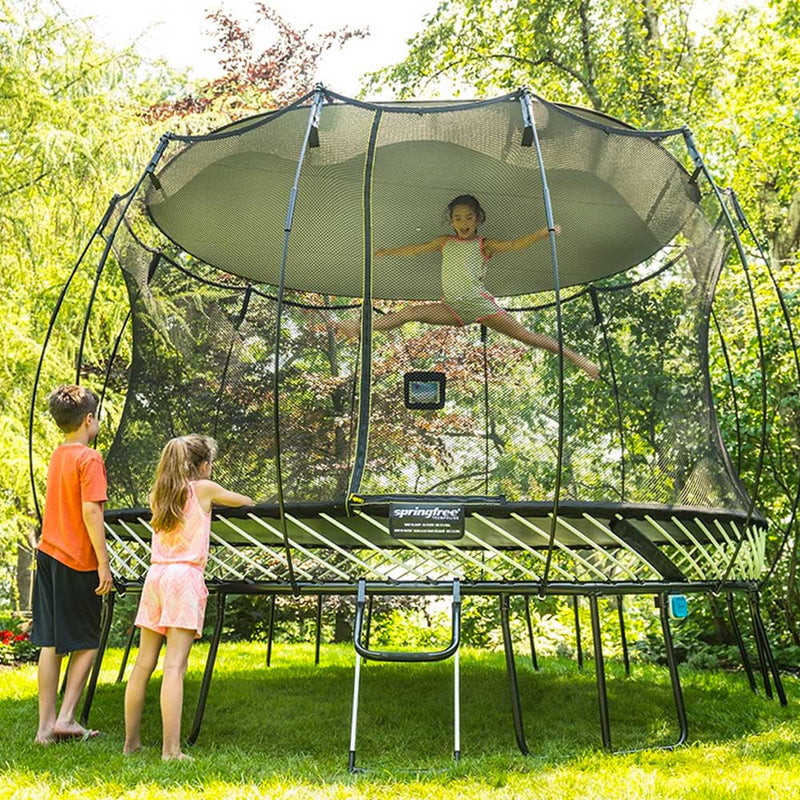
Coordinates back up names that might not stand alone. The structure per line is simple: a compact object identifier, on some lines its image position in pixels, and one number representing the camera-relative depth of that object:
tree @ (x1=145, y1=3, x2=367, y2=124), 9.18
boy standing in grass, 3.24
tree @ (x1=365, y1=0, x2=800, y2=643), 6.62
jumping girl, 4.17
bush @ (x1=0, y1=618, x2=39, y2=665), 5.86
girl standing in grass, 2.99
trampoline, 3.46
